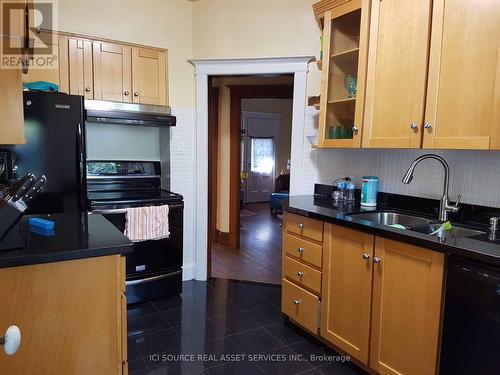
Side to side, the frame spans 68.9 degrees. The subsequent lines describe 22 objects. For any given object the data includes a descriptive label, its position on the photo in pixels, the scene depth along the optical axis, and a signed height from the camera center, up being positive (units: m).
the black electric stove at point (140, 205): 2.78 -0.48
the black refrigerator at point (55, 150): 2.51 +0.00
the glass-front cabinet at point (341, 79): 2.36 +0.54
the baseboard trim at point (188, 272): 3.52 -1.15
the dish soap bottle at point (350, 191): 2.70 -0.25
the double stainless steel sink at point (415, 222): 1.89 -0.38
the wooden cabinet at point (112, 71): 3.00 +0.66
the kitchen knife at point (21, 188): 1.32 -0.15
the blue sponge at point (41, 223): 1.52 -0.31
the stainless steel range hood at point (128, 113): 2.77 +0.30
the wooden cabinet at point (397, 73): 1.96 +0.48
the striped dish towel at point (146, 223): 2.77 -0.55
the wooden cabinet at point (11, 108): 1.26 +0.14
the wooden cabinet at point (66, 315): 1.24 -0.60
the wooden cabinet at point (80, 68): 2.91 +0.66
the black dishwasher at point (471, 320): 1.40 -0.65
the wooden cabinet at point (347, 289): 1.95 -0.75
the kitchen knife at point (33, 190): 1.36 -0.16
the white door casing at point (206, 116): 3.05 +0.33
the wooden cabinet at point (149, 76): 3.16 +0.67
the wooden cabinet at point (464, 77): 1.66 +0.40
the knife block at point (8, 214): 1.31 -0.24
